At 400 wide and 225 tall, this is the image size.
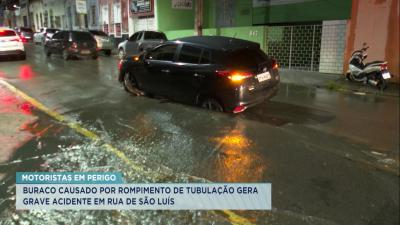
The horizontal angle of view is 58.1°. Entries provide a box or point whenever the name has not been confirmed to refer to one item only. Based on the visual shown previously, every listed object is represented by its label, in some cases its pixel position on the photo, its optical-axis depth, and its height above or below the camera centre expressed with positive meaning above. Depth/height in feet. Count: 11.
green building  44.38 +0.62
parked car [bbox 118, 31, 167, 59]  60.29 -1.33
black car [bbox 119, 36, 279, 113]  21.91 -2.51
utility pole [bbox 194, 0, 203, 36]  57.67 +2.31
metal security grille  46.65 -1.59
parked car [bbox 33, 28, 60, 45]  82.83 -0.69
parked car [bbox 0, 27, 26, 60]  56.90 -1.66
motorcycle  33.71 -3.56
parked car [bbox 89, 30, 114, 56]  72.79 -1.82
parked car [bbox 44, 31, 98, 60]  60.54 -1.92
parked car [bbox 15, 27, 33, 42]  121.37 -0.14
